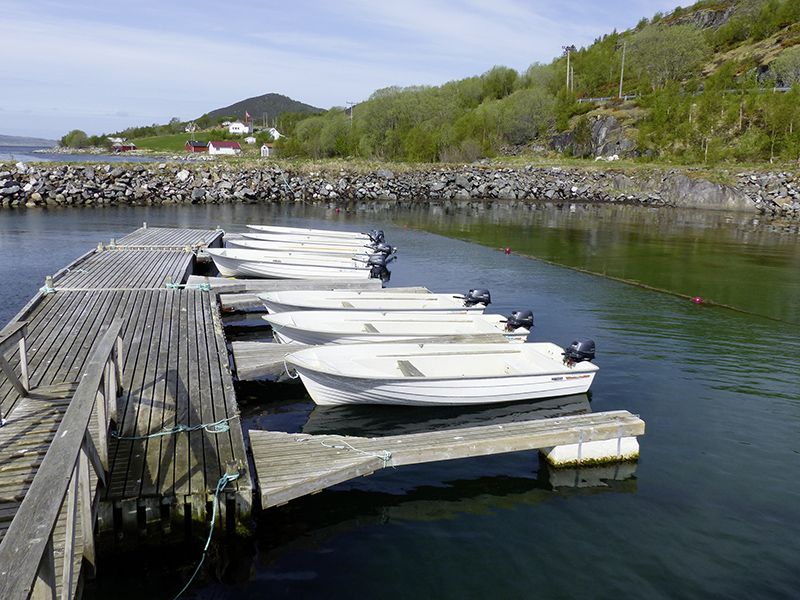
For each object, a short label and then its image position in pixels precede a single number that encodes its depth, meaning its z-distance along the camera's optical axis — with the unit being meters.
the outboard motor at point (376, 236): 28.21
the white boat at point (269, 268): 21.08
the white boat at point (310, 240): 27.34
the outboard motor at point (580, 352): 12.48
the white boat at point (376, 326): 13.57
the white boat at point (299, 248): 25.31
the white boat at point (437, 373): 10.89
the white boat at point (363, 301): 15.73
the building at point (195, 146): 165.00
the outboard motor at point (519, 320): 14.92
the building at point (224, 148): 158.12
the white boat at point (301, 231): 29.78
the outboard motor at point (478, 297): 16.95
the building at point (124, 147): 180.85
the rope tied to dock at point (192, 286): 16.47
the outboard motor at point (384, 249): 25.54
